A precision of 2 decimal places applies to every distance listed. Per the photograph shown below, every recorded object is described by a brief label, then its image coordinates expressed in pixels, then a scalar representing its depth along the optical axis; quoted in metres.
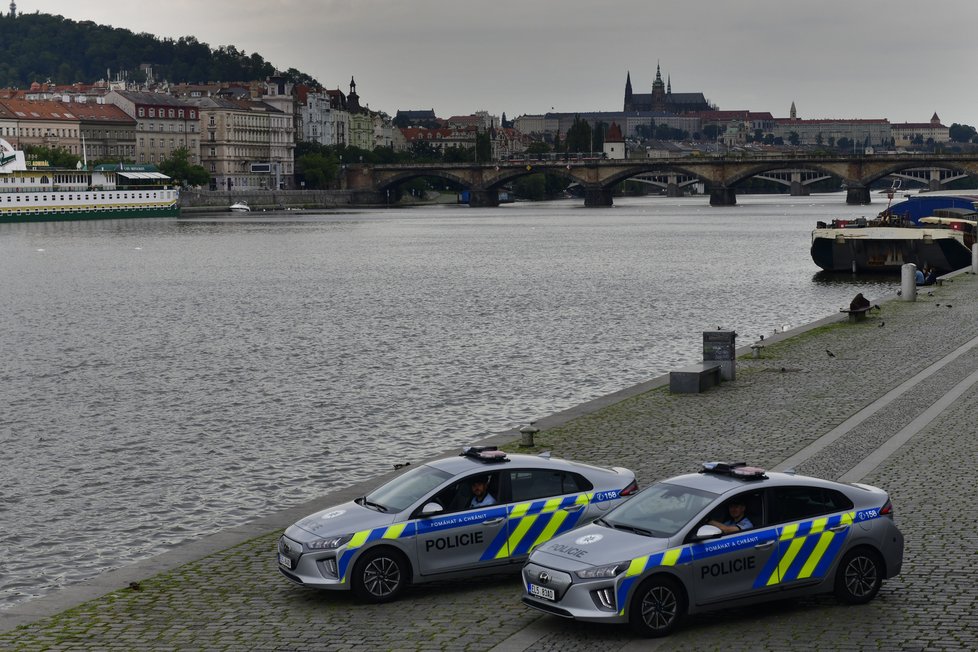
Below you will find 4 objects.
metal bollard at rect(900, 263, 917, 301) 54.78
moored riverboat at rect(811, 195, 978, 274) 84.12
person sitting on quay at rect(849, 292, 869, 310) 48.50
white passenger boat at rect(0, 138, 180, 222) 182.62
